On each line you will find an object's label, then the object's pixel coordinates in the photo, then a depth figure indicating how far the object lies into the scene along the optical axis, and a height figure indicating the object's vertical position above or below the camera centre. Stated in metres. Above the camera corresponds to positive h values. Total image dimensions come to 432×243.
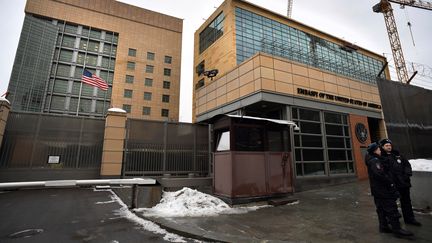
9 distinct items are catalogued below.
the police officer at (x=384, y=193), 4.34 -0.59
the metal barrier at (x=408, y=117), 6.32 +1.41
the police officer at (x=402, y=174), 4.92 -0.22
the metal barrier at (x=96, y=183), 5.43 -0.51
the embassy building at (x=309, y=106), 12.05 +3.54
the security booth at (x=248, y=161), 7.75 +0.11
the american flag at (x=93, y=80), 19.10 +7.30
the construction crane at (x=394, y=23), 54.81 +35.63
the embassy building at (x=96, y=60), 38.16 +19.67
